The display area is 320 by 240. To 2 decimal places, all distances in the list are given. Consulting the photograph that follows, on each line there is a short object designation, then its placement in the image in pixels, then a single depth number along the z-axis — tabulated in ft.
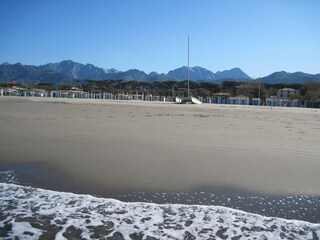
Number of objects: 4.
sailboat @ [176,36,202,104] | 125.12
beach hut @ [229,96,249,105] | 193.90
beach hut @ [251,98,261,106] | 193.36
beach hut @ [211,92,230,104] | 211.82
